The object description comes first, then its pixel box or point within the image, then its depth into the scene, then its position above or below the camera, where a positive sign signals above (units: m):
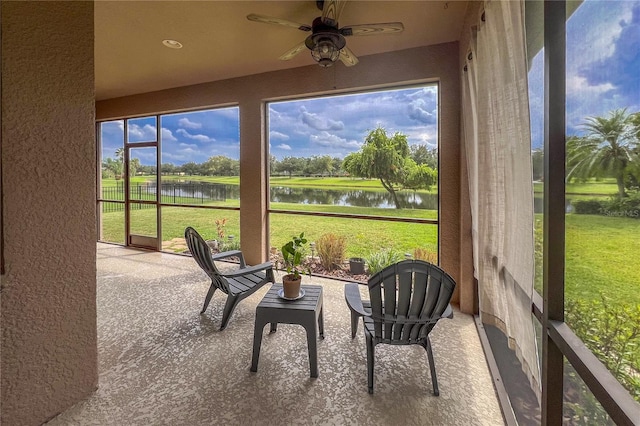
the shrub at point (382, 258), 4.23 -0.80
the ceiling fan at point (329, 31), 2.25 +1.42
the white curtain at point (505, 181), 1.28 +0.13
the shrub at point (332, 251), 4.64 -0.74
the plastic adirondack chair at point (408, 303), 1.98 -0.69
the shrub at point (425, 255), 3.91 -0.69
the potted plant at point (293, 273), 2.41 -0.58
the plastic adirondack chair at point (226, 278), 2.85 -0.77
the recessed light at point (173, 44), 3.49 +2.01
